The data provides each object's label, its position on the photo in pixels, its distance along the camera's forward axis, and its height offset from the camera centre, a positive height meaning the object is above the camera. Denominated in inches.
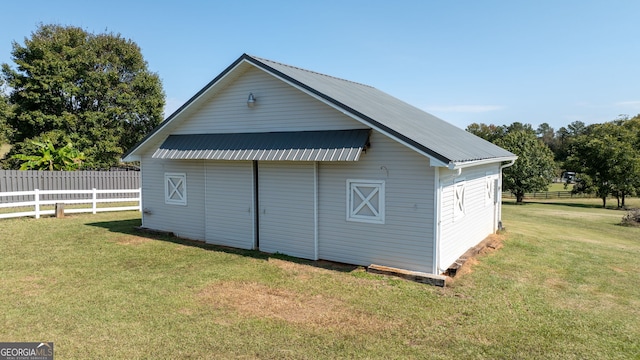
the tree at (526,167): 1330.0 +7.6
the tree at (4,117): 1127.0 +149.3
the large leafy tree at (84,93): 1141.7 +234.9
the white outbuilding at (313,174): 340.2 -4.6
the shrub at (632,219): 817.6 -102.5
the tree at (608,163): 1312.7 +21.9
